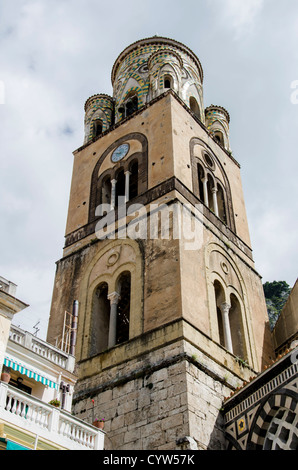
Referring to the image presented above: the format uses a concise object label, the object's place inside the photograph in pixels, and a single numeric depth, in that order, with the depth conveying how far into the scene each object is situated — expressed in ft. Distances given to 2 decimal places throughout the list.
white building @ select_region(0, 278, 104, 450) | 37.37
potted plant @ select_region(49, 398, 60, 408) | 42.86
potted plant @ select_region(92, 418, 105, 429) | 46.32
